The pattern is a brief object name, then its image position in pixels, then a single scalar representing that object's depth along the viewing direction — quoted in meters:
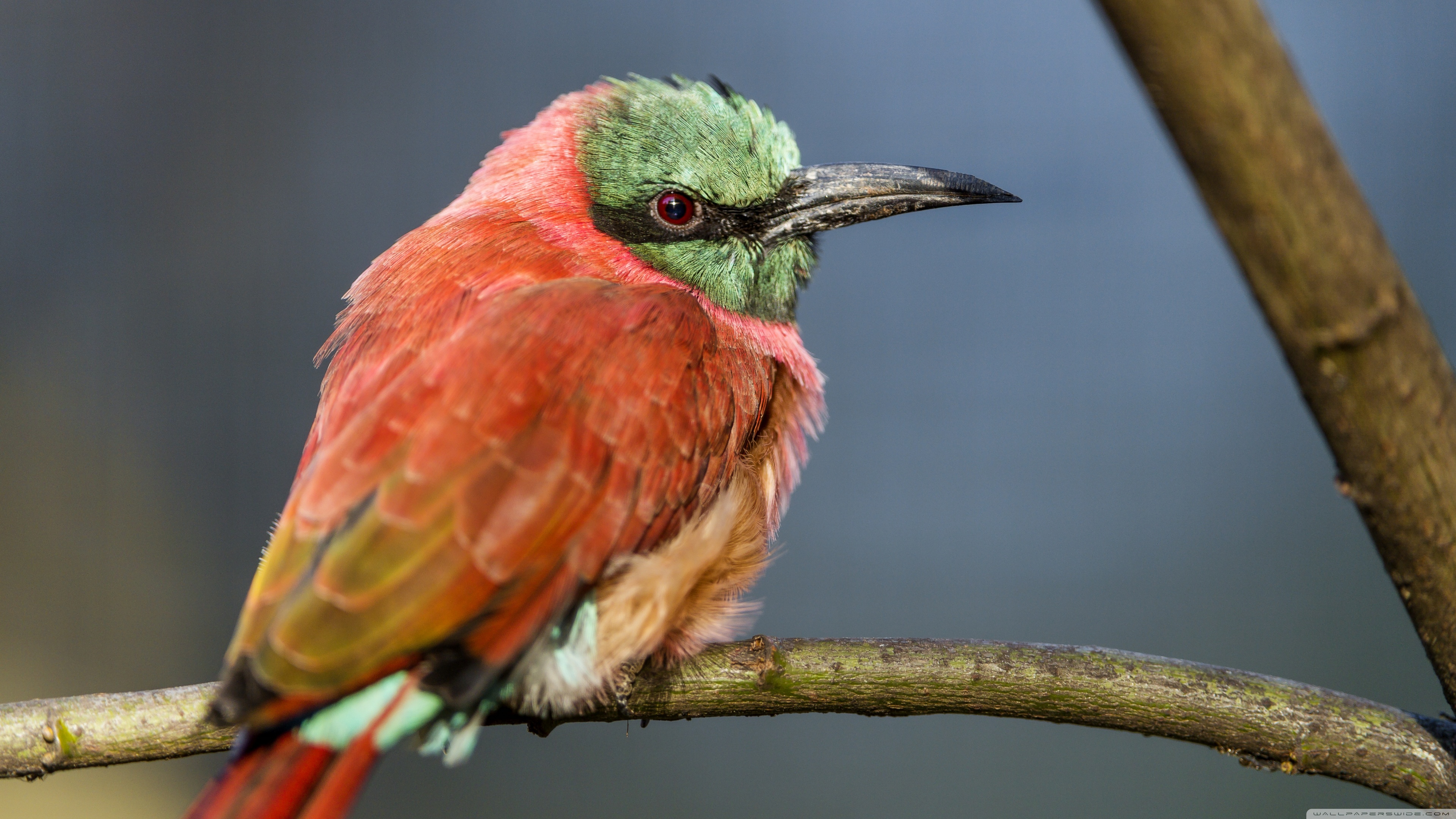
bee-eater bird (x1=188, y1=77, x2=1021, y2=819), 3.04
